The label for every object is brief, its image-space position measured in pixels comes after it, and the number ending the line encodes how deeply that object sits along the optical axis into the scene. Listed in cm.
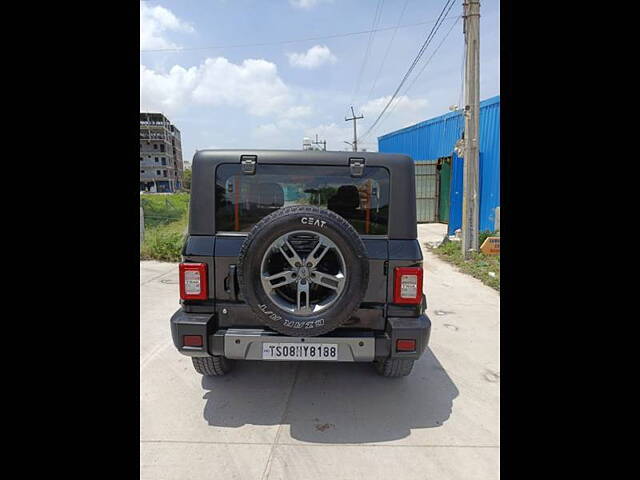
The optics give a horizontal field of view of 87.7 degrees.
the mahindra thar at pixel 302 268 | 217
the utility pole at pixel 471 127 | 689
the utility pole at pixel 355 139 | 3784
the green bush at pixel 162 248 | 808
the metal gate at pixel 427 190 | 1320
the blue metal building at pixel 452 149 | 954
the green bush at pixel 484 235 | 822
